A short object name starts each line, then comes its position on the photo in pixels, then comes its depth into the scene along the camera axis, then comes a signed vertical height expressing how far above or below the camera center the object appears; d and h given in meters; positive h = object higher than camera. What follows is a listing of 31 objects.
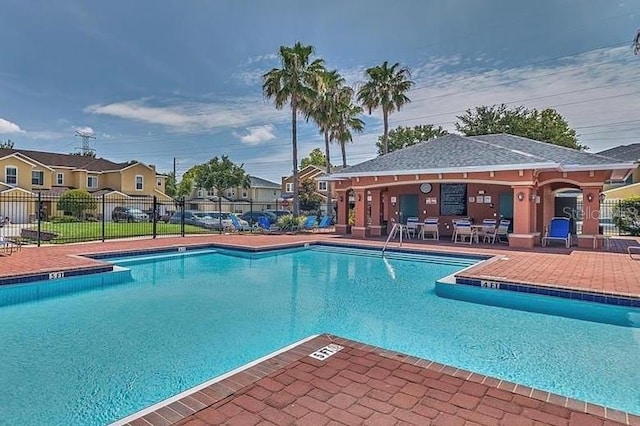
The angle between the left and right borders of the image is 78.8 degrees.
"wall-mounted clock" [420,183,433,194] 18.86 +1.09
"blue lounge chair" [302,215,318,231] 22.31 -0.72
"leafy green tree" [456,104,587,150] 33.59 +7.90
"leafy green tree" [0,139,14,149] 51.89 +9.09
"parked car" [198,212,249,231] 23.16 -0.65
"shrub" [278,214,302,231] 21.84 -0.70
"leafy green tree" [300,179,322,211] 39.09 +1.36
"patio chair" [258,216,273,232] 22.53 -0.86
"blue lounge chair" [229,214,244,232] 22.79 -0.79
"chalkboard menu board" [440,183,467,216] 18.16 +0.53
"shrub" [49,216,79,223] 26.77 -0.57
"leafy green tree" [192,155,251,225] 45.72 +4.18
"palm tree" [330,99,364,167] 28.14 +6.27
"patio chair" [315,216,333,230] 23.77 -0.77
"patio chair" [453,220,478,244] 16.05 -0.88
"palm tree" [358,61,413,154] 26.05 +8.28
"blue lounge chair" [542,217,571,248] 14.94 -0.84
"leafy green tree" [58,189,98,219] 27.83 +0.51
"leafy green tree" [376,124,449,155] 47.69 +9.39
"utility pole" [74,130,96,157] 56.50 +9.92
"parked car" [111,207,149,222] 29.39 -0.33
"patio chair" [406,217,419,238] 17.89 -0.72
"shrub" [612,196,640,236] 20.05 -0.28
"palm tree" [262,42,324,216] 21.36 +7.28
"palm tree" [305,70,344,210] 24.27 +6.80
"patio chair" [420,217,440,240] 17.16 -0.78
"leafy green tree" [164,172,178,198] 62.22 +4.07
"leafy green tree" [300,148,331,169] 62.35 +8.52
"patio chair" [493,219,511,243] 16.17 -0.87
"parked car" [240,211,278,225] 27.38 -0.40
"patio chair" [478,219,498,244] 16.03 -0.86
